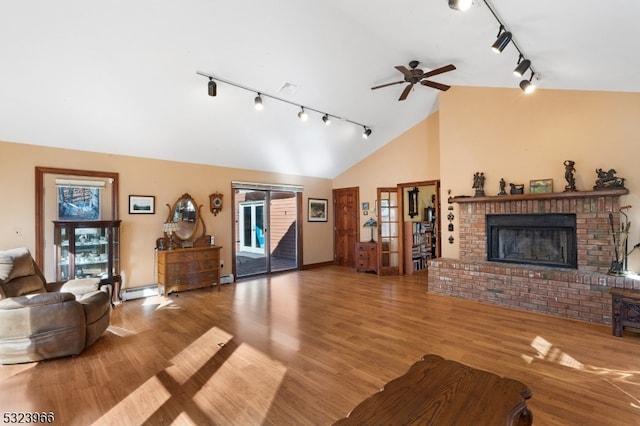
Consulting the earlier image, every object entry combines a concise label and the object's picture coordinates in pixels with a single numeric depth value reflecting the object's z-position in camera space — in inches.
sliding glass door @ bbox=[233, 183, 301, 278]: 283.6
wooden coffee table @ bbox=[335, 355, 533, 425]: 55.7
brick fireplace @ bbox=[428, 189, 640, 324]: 152.7
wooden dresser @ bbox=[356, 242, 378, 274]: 283.1
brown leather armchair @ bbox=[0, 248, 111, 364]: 111.1
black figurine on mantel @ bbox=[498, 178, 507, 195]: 191.5
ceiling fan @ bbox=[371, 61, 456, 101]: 151.5
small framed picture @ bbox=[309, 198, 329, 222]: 315.9
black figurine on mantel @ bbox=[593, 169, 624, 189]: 153.2
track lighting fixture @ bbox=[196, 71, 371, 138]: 152.6
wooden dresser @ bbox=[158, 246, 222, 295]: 204.2
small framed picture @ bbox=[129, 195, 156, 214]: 204.7
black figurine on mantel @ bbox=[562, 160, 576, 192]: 165.8
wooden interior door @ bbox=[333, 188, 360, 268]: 318.7
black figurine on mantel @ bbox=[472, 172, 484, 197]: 198.8
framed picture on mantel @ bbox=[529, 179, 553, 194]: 176.1
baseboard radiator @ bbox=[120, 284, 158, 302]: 198.4
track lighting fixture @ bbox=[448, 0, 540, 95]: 91.1
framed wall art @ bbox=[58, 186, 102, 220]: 181.0
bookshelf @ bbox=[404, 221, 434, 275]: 281.6
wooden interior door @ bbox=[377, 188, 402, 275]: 277.6
